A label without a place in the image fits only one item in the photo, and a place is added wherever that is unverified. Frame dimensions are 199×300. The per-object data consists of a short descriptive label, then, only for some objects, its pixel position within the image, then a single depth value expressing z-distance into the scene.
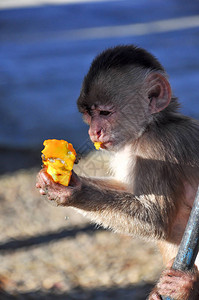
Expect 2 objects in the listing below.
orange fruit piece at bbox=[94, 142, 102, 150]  5.09
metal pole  3.29
